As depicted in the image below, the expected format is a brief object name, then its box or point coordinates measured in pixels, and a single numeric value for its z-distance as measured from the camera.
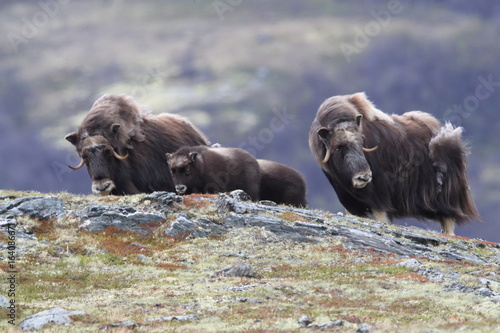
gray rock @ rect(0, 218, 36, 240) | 14.55
